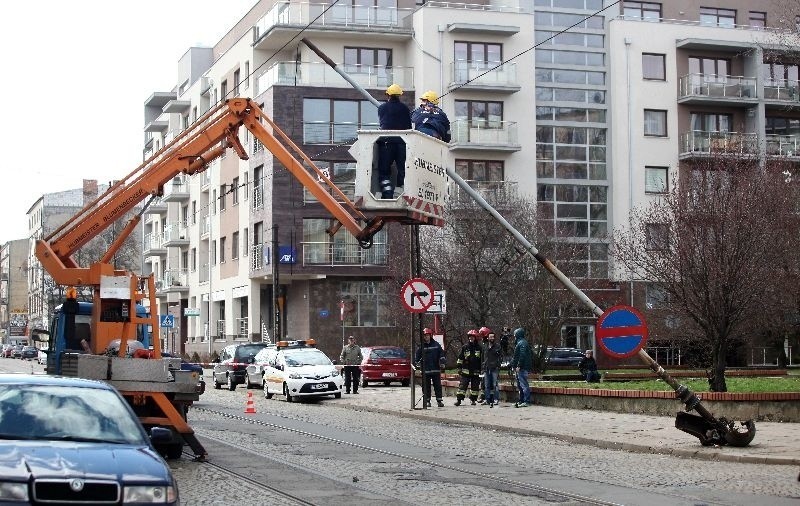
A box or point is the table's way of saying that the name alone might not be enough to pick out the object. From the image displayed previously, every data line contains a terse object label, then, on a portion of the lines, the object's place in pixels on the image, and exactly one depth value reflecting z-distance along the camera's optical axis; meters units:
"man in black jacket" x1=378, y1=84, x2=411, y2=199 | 15.98
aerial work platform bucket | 15.93
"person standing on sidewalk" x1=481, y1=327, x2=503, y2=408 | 28.83
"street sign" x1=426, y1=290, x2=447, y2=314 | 28.42
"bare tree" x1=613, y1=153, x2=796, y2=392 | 24.75
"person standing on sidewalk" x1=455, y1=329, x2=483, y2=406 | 29.52
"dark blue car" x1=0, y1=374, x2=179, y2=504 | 7.91
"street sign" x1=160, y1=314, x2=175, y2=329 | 54.09
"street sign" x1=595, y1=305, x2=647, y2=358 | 17.05
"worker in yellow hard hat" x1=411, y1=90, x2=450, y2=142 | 16.75
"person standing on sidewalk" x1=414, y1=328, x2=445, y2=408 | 28.95
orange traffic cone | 28.30
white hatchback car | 34.16
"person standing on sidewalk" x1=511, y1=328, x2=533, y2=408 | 27.78
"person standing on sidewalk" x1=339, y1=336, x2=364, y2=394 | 36.94
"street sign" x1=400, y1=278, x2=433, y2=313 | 26.66
